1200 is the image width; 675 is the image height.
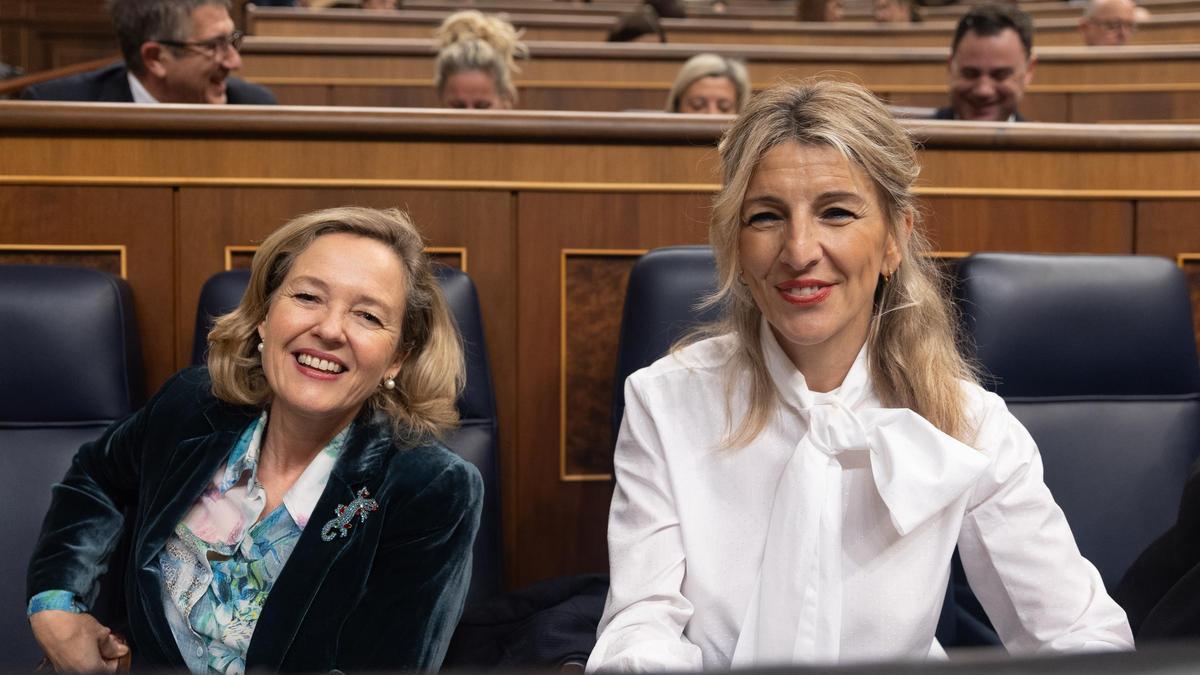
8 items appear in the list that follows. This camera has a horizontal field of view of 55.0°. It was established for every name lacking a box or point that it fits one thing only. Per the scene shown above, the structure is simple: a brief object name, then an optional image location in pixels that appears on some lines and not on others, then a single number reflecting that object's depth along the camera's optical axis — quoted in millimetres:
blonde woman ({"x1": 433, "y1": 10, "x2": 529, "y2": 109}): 2631
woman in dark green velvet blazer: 1096
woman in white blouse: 987
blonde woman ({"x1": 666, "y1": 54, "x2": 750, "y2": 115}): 2561
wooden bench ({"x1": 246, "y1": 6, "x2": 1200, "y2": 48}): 4066
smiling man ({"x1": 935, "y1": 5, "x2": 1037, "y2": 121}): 2430
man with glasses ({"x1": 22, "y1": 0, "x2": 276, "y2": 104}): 2283
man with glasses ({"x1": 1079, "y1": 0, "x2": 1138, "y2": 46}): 3869
